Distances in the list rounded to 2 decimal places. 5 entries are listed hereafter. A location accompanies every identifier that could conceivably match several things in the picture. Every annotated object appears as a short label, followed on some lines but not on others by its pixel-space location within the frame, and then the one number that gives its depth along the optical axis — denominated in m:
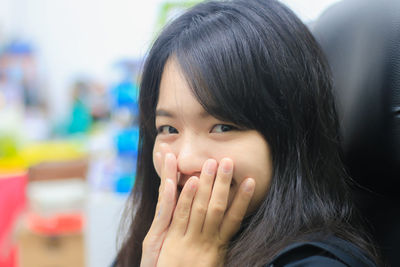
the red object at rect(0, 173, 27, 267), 2.00
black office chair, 0.67
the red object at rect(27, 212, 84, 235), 1.69
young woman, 0.68
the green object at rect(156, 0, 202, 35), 1.54
